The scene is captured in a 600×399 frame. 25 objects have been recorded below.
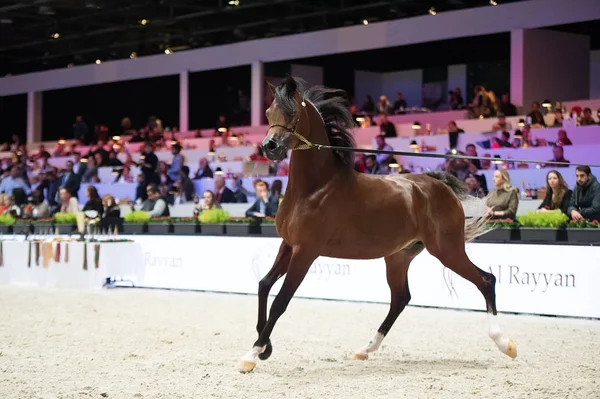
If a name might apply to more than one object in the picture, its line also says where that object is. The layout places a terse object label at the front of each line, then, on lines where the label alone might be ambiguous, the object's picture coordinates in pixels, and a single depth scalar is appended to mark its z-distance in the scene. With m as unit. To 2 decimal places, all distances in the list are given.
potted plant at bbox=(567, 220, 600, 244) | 10.66
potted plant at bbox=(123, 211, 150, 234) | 15.52
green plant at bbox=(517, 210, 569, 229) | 11.07
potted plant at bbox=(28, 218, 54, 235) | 16.73
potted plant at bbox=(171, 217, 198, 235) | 14.71
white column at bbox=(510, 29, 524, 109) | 19.73
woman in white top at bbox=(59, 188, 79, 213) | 18.08
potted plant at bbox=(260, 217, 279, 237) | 13.58
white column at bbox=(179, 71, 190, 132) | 28.30
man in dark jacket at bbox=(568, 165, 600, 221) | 11.52
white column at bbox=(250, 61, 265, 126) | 25.86
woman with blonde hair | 12.42
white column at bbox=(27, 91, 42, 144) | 33.16
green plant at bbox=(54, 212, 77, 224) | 16.58
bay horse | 7.33
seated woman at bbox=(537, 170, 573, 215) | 12.24
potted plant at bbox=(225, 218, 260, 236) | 13.94
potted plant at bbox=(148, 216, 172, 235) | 15.07
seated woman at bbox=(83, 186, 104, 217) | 16.84
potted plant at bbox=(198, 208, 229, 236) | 14.35
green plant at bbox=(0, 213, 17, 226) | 17.61
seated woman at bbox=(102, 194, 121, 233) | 15.93
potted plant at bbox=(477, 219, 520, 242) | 11.37
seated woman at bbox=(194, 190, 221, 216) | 15.96
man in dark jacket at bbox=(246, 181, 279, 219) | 14.91
